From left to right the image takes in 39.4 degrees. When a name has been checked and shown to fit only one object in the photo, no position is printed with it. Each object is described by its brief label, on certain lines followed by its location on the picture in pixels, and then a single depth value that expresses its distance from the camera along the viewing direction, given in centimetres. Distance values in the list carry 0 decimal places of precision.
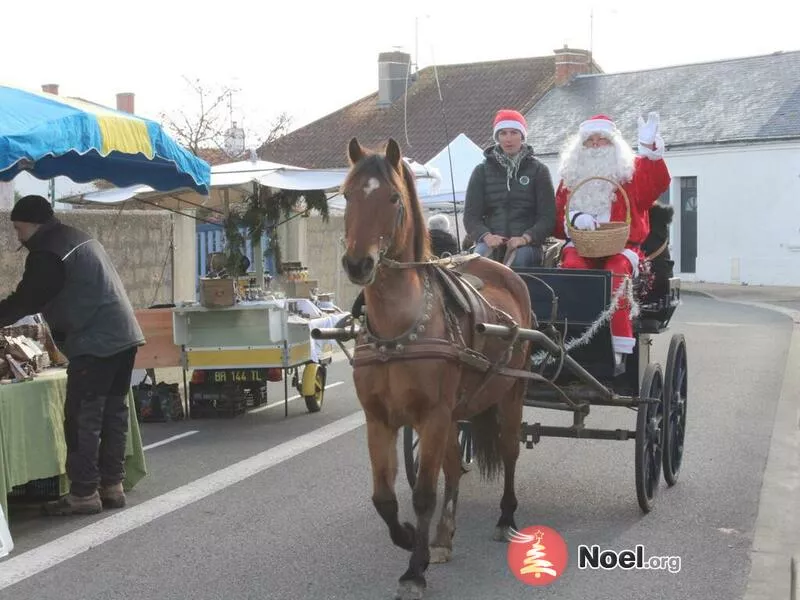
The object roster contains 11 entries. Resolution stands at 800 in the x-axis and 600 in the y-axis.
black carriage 698
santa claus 745
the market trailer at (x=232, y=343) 1081
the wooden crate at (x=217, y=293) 1084
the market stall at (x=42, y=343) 670
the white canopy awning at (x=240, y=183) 1154
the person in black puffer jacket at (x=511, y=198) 745
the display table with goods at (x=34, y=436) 666
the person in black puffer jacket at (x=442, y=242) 816
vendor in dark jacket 697
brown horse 507
